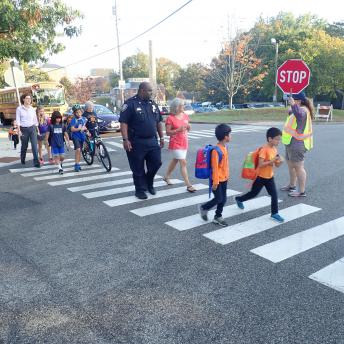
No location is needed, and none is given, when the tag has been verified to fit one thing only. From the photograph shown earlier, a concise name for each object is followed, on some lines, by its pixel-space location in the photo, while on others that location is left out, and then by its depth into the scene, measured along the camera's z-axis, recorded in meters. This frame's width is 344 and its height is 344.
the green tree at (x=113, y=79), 99.31
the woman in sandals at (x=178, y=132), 6.70
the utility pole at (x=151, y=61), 57.97
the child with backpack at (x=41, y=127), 10.24
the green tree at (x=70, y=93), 58.87
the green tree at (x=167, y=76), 82.31
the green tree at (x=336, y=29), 55.25
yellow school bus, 22.97
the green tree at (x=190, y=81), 64.25
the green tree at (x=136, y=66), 93.28
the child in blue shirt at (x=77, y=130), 9.20
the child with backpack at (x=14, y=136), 12.16
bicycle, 9.20
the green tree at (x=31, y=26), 12.07
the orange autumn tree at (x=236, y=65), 36.41
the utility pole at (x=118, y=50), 31.99
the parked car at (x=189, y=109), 42.63
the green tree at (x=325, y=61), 37.42
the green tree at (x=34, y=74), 54.12
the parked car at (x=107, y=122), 18.40
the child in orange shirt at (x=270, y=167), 5.04
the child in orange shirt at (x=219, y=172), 4.79
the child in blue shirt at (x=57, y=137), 9.01
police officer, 6.17
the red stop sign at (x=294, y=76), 10.45
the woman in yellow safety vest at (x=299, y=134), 6.12
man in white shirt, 9.45
